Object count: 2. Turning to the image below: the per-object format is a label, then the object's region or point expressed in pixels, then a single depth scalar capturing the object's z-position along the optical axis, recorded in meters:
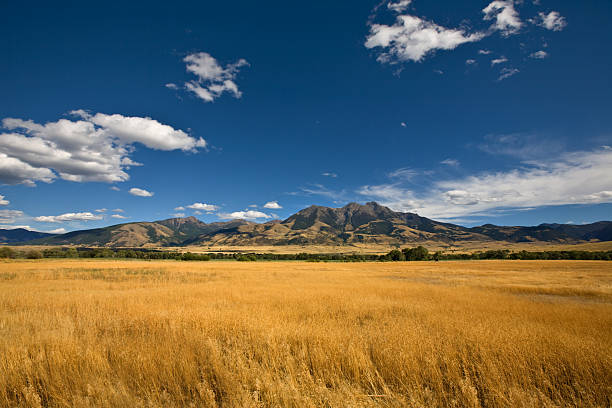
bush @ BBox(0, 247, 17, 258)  88.99
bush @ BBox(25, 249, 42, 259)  87.19
